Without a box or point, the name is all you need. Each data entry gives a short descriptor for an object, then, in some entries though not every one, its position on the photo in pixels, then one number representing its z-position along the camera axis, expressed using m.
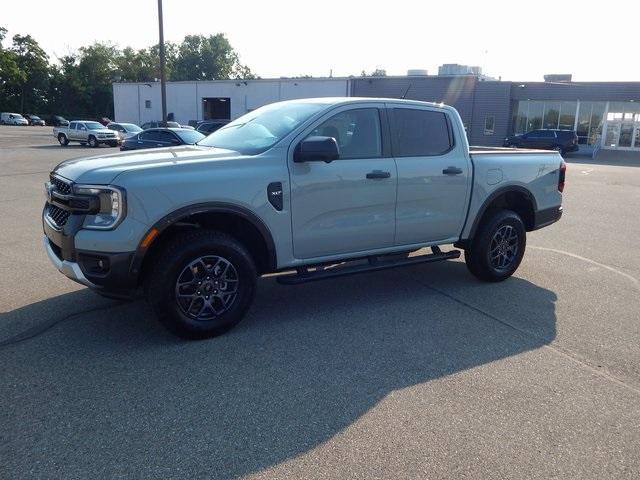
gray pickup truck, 4.07
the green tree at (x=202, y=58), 111.62
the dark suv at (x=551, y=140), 34.59
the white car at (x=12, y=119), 70.69
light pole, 22.60
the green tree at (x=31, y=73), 86.56
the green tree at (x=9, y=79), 82.00
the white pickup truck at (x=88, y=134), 33.62
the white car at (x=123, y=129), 34.78
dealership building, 39.09
